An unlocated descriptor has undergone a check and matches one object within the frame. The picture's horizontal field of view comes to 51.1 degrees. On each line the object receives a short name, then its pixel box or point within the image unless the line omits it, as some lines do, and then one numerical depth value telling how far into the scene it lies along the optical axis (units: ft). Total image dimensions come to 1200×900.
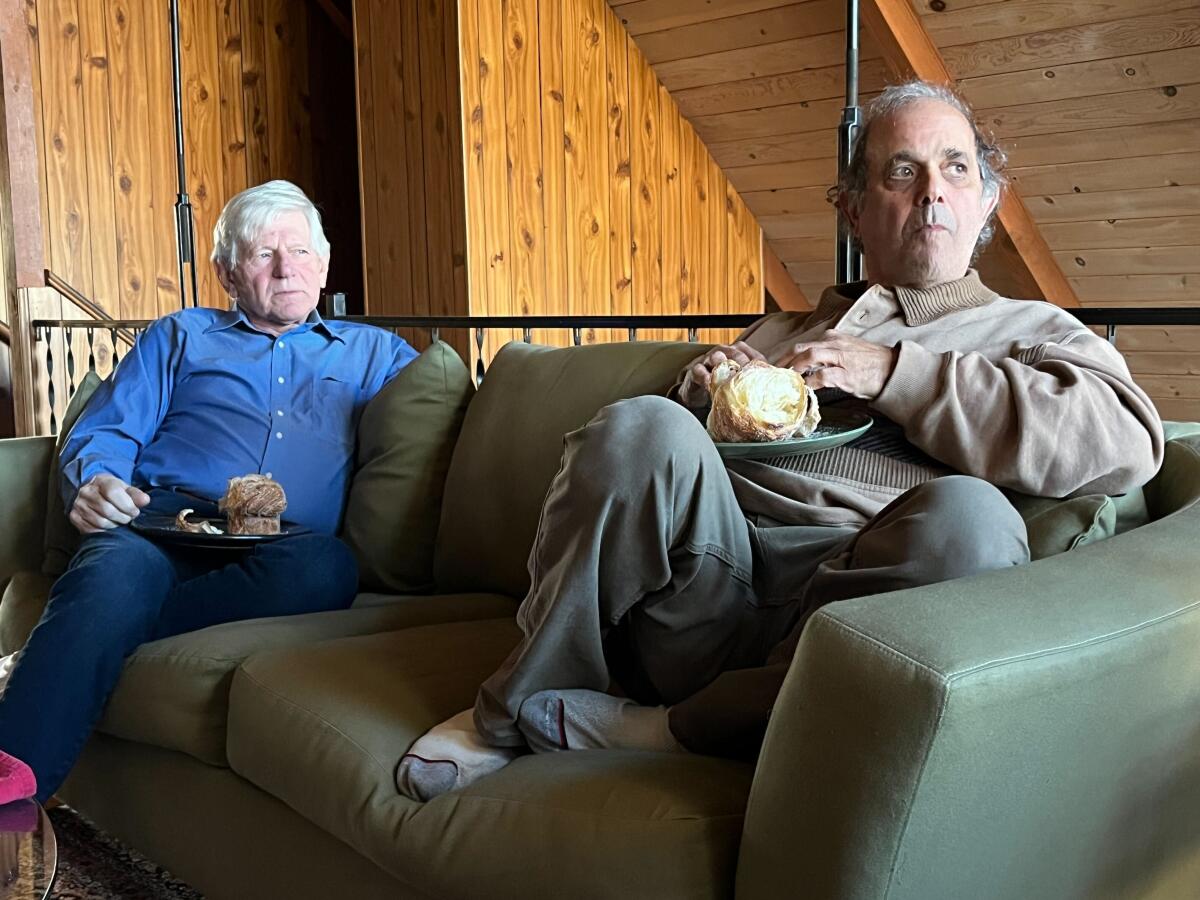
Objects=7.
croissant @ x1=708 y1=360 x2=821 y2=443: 4.98
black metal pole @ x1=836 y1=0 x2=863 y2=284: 7.40
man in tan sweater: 4.17
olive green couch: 3.15
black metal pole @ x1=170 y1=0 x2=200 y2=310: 12.62
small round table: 3.31
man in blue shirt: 6.21
